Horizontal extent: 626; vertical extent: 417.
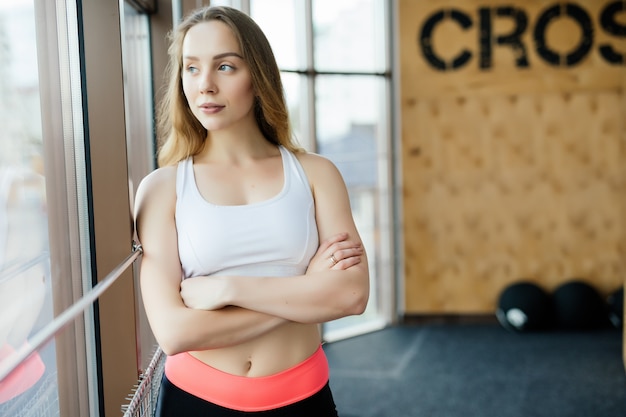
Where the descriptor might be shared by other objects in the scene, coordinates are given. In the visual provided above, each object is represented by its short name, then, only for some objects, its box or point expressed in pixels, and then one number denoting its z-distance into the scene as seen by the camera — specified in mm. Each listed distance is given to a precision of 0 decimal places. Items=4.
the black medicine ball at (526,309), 4887
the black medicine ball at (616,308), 4855
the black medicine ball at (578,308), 4914
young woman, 1437
